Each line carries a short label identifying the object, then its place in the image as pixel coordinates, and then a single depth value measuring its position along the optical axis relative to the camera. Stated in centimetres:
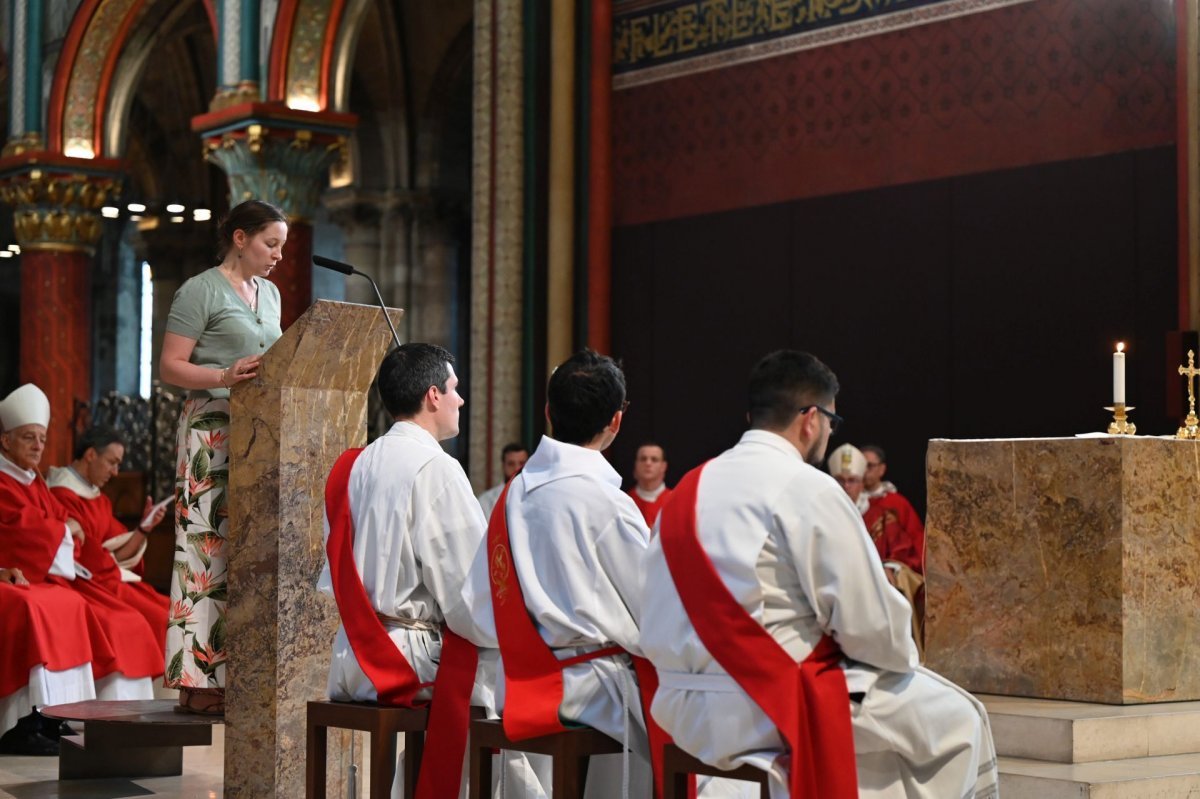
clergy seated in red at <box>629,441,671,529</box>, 905
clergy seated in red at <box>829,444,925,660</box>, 852
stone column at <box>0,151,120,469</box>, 1465
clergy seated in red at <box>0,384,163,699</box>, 652
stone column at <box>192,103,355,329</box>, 1223
